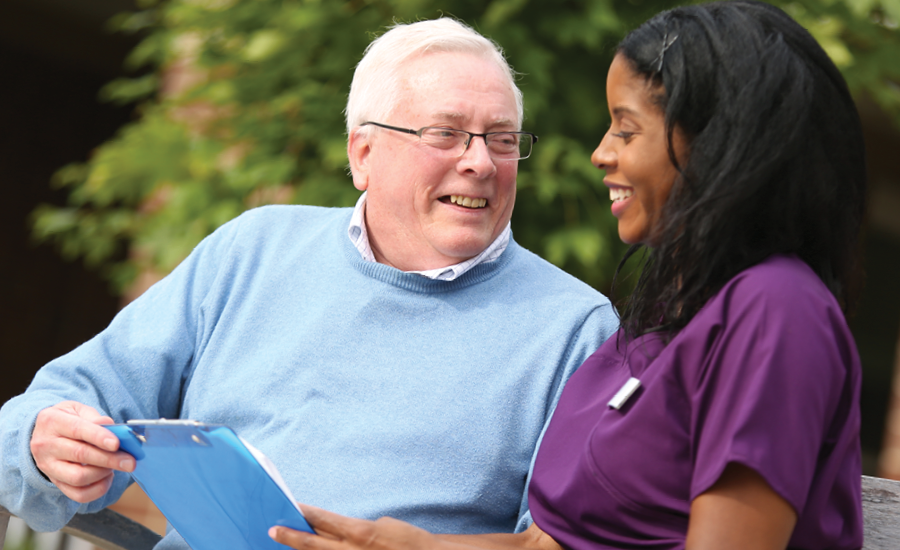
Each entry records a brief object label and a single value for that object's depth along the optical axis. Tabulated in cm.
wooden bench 231
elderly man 241
